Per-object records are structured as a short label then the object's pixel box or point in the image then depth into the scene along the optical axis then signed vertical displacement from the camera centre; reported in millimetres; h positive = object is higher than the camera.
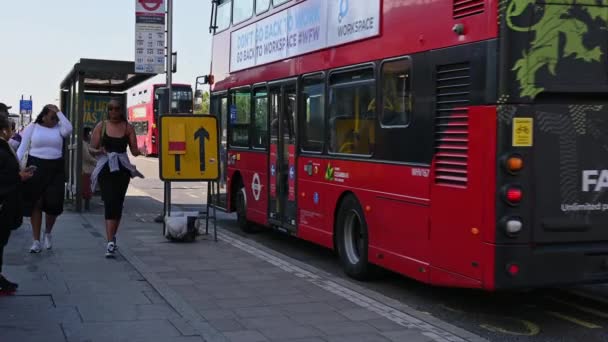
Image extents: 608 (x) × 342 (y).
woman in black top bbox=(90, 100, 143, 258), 9117 -316
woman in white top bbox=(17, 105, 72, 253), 9070 -276
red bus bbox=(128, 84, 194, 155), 38625 +1766
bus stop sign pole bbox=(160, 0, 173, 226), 12250 +1493
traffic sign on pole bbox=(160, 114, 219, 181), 10852 -128
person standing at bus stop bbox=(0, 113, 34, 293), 6441 -460
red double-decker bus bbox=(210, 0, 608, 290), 5645 +43
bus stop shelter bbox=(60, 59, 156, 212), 14305 +958
